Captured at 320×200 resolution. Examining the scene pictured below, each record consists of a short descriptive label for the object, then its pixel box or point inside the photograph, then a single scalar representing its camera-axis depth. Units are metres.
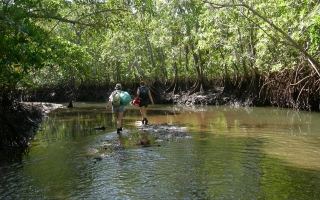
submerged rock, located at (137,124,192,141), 8.88
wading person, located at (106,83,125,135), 9.80
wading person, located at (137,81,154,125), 11.51
